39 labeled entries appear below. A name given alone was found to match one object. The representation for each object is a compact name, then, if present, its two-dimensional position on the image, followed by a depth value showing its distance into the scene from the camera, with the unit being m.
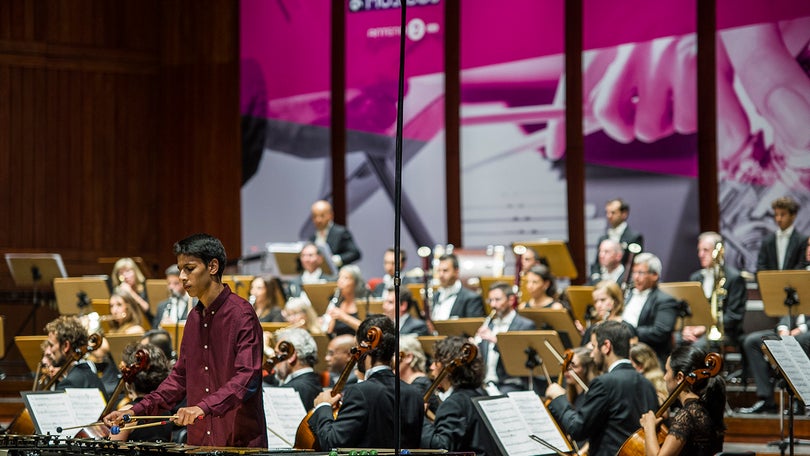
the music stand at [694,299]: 15.45
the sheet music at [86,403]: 11.12
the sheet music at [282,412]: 11.34
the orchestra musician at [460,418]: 10.69
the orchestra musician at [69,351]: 12.64
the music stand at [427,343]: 14.49
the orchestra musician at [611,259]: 17.35
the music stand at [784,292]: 15.08
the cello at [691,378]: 9.10
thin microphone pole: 6.98
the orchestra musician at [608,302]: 15.11
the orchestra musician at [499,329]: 15.15
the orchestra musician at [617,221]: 18.39
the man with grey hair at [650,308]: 15.15
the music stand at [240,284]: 18.15
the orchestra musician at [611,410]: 10.91
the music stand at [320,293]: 17.59
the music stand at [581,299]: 16.61
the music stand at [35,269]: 20.25
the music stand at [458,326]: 15.00
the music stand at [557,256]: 18.28
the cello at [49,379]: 11.98
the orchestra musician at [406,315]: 16.11
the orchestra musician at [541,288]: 16.29
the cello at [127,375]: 10.37
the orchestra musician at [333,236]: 19.85
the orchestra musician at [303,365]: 12.25
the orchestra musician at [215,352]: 8.18
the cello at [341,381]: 9.98
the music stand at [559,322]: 14.96
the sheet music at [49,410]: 10.71
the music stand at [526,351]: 14.02
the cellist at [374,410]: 9.71
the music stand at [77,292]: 19.08
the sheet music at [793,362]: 9.46
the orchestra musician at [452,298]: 16.79
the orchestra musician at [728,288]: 16.47
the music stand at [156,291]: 19.39
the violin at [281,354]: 12.10
